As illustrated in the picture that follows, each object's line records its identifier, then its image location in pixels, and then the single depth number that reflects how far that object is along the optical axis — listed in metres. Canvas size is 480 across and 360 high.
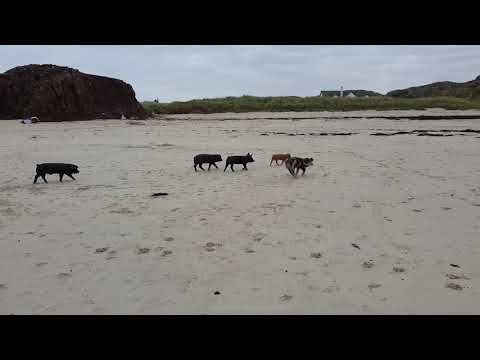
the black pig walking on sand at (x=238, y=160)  10.52
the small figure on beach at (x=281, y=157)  11.29
